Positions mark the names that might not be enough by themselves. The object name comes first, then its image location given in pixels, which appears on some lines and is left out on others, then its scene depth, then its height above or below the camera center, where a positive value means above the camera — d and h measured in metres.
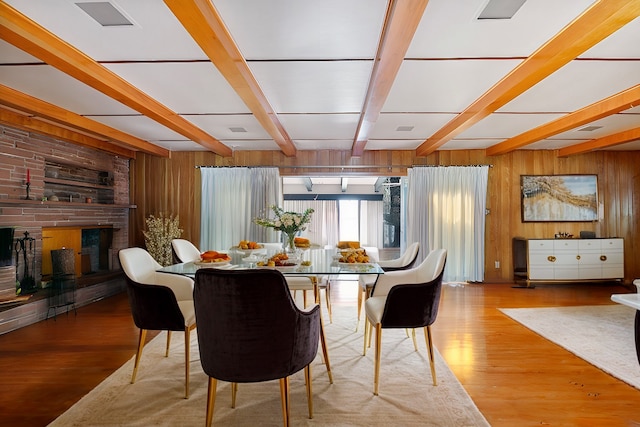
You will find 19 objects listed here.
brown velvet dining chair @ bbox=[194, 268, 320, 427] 1.73 -0.50
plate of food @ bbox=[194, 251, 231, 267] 2.72 -0.28
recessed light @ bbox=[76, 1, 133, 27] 1.98 +1.12
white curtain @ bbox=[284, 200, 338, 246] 11.83 +0.00
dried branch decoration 5.84 -0.25
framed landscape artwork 6.27 +0.36
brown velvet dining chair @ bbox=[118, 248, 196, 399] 2.41 -0.56
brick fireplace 3.98 +0.28
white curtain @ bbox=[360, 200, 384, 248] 11.62 -0.03
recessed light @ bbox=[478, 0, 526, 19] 1.96 +1.12
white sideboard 5.82 -0.57
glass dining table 2.46 -0.32
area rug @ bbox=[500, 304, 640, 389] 2.88 -1.05
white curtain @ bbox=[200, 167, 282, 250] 6.24 +0.30
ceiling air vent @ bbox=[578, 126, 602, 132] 4.76 +1.17
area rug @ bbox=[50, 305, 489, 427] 2.12 -1.09
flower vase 3.16 -0.20
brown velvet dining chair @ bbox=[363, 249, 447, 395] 2.43 -0.57
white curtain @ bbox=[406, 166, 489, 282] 6.20 +0.11
